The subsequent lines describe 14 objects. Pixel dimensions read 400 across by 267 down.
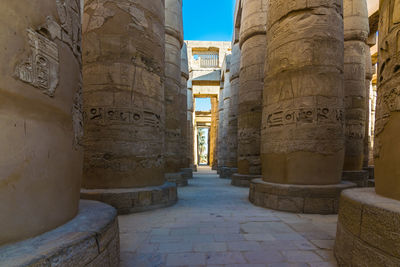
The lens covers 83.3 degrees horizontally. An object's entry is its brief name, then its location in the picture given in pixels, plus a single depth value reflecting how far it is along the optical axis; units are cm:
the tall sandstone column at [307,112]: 419
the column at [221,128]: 1434
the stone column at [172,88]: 827
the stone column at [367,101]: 885
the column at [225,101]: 1356
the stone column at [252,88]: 759
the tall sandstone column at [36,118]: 129
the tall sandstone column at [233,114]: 1090
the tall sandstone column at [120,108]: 408
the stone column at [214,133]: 1834
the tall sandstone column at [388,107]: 192
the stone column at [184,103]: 1046
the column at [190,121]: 1675
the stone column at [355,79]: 763
